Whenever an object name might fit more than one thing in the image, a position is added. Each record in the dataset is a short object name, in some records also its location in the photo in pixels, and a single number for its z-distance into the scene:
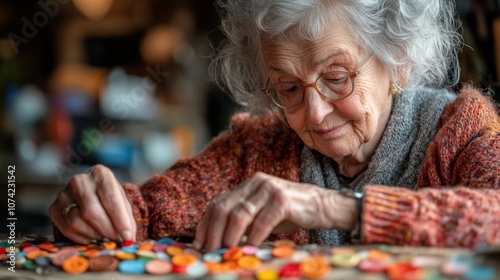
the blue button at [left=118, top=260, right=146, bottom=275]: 1.19
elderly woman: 1.22
